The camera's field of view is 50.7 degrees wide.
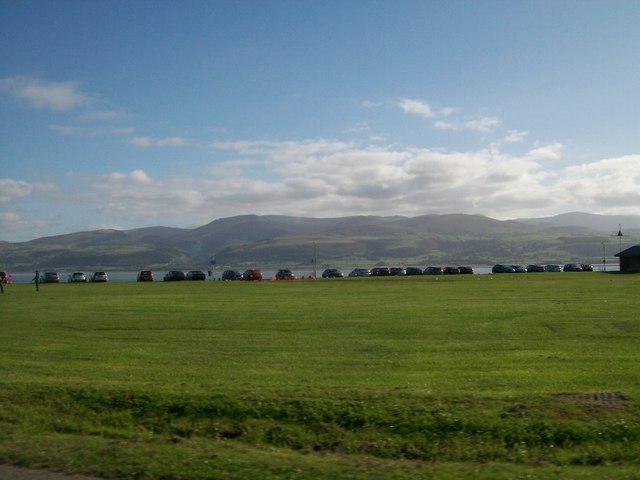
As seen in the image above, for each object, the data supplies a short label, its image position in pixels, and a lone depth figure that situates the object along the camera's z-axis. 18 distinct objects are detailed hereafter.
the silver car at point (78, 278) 89.54
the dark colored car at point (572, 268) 108.41
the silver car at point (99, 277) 90.16
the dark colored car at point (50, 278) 88.62
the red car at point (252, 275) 88.31
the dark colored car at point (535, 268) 112.90
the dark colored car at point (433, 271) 102.75
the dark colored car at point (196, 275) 92.06
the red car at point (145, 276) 88.57
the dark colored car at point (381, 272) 98.06
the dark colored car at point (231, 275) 96.38
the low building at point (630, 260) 88.00
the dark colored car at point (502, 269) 105.25
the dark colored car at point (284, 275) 90.69
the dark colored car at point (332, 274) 97.79
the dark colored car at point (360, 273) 103.44
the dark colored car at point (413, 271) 103.24
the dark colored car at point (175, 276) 88.75
